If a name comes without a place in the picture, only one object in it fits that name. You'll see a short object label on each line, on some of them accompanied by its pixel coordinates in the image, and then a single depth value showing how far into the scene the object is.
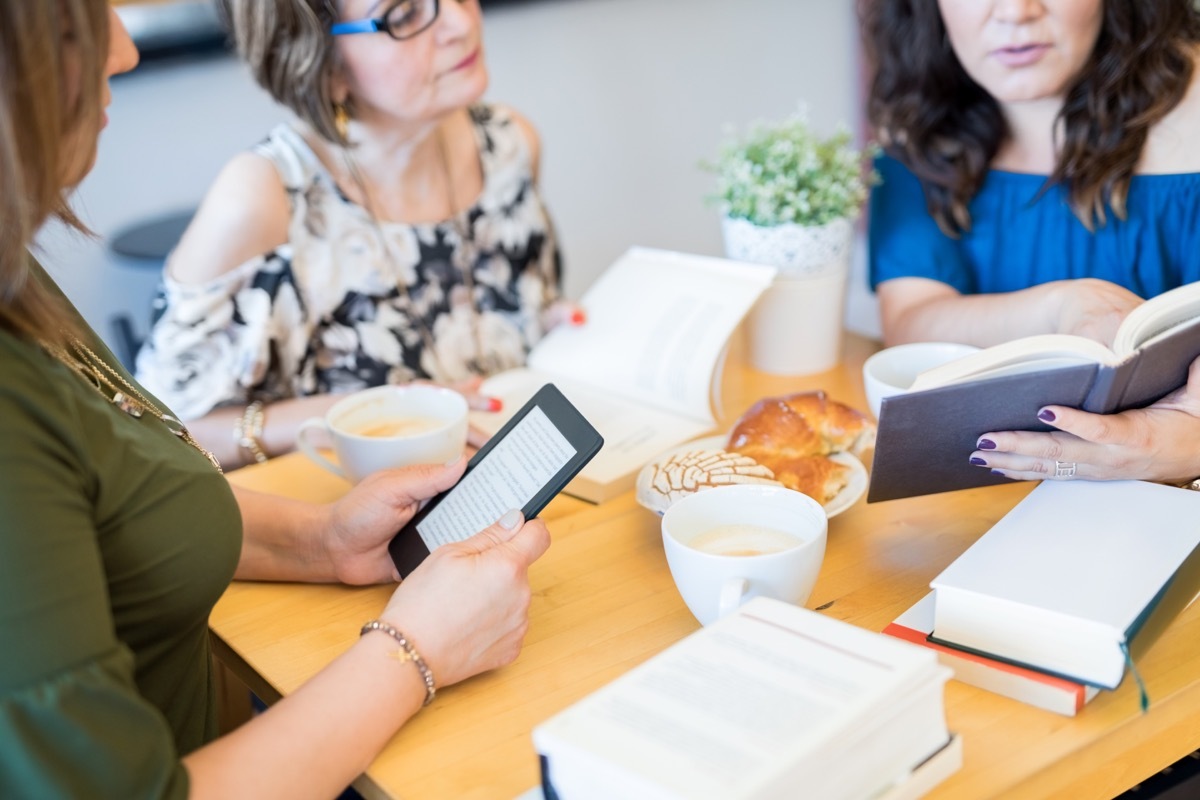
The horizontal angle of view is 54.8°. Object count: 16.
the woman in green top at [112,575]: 0.68
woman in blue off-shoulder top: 1.43
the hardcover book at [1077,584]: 0.79
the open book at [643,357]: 1.33
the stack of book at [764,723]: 0.63
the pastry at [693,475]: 1.06
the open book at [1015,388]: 0.94
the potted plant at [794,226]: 1.42
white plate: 1.07
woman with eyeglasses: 1.49
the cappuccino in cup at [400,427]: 1.22
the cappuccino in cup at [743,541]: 0.93
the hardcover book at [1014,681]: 0.80
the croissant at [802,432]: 1.14
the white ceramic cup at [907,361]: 1.26
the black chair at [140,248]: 2.13
